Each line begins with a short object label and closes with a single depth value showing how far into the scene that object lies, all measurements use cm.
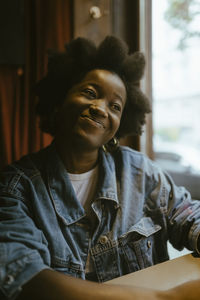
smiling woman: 82
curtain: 167
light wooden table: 71
